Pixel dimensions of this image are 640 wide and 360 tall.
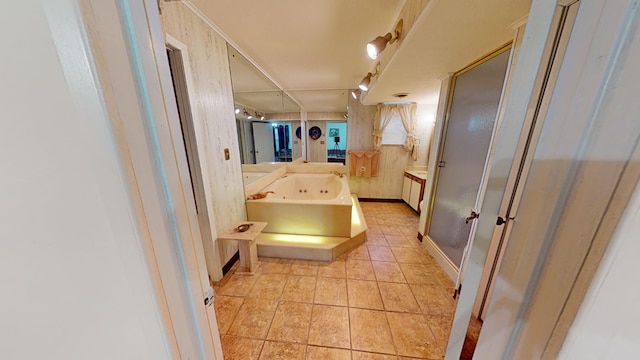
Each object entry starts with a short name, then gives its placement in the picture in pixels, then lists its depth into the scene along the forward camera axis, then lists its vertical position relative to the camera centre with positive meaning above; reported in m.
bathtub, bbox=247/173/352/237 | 2.38 -0.96
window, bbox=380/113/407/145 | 3.80 +0.12
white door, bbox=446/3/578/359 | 0.55 -0.03
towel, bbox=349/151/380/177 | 3.90 -0.48
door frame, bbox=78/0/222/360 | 0.35 -0.02
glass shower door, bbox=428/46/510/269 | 1.52 -0.09
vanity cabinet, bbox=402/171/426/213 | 3.28 -0.92
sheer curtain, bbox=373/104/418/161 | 3.71 +0.38
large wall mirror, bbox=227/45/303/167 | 2.46 +0.39
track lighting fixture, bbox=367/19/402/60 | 1.54 +0.79
